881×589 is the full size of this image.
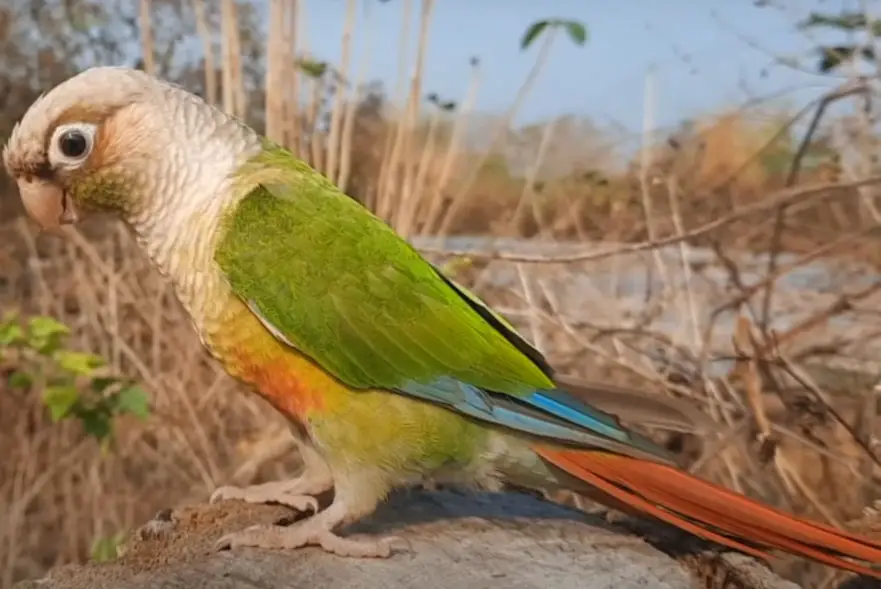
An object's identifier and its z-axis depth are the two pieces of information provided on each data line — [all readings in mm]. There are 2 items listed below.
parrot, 430
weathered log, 435
